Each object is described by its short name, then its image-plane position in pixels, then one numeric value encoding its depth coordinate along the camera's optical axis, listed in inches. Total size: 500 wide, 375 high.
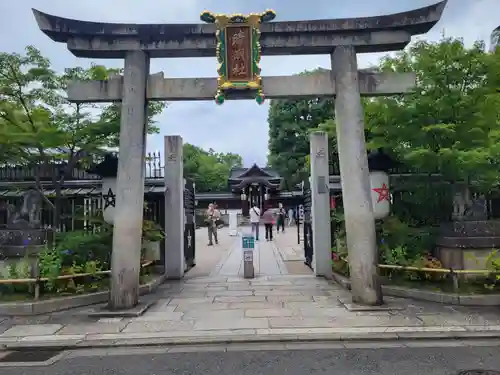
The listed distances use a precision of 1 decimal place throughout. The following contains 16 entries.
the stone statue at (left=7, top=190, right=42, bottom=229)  386.4
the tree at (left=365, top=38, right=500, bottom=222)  349.7
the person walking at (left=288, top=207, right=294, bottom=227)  1441.4
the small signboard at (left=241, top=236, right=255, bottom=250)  479.0
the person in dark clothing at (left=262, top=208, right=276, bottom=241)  926.1
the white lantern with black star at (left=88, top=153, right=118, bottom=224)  409.0
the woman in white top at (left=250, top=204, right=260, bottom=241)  817.9
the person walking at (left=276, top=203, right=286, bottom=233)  1163.8
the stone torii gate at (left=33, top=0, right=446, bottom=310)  332.8
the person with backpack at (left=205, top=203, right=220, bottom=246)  782.8
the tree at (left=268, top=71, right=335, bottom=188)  1423.5
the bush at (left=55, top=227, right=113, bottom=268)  379.2
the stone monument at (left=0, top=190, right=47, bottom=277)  357.7
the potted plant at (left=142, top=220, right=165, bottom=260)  438.6
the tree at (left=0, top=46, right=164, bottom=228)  387.5
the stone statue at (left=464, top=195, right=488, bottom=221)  373.4
